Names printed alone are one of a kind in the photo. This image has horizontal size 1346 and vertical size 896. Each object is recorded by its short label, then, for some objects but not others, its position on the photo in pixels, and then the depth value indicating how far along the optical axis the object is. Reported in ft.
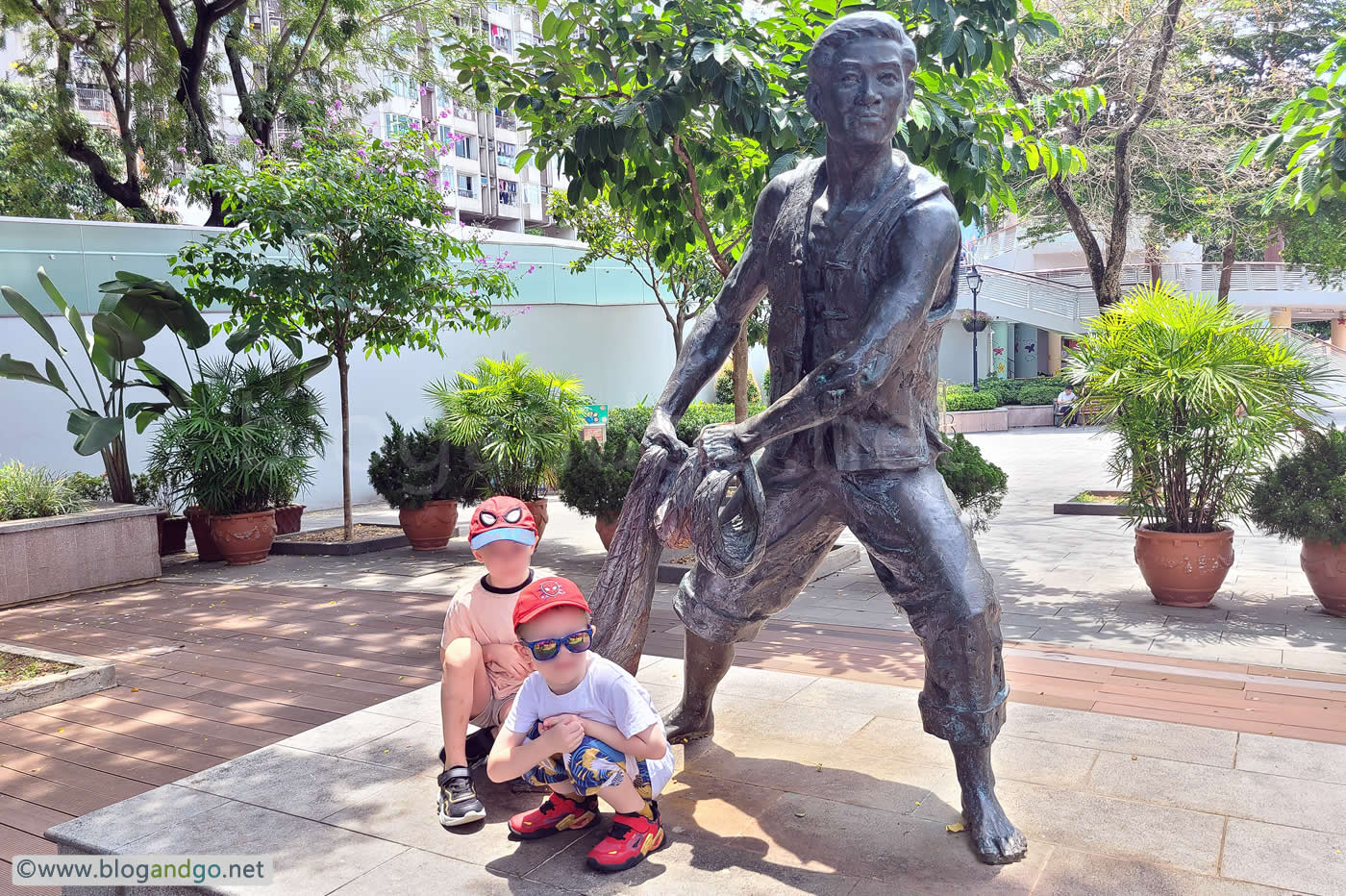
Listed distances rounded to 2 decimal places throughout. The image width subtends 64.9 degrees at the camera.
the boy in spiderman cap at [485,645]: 10.84
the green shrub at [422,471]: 33.83
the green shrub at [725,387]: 68.17
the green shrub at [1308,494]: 21.15
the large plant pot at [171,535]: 34.12
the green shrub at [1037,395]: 95.04
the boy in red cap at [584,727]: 9.23
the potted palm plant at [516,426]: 32.01
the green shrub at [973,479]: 27.22
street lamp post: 85.29
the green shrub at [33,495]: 27.78
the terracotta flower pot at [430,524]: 33.91
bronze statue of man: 9.13
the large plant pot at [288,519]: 36.45
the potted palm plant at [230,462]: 31.12
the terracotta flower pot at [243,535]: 31.94
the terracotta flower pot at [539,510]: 32.99
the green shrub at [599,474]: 28.53
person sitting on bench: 87.11
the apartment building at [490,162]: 126.52
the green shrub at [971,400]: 85.56
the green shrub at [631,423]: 31.40
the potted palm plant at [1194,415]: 22.44
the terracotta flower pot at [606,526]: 29.43
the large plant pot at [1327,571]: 21.59
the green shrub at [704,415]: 37.82
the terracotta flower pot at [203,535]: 32.60
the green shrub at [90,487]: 31.76
